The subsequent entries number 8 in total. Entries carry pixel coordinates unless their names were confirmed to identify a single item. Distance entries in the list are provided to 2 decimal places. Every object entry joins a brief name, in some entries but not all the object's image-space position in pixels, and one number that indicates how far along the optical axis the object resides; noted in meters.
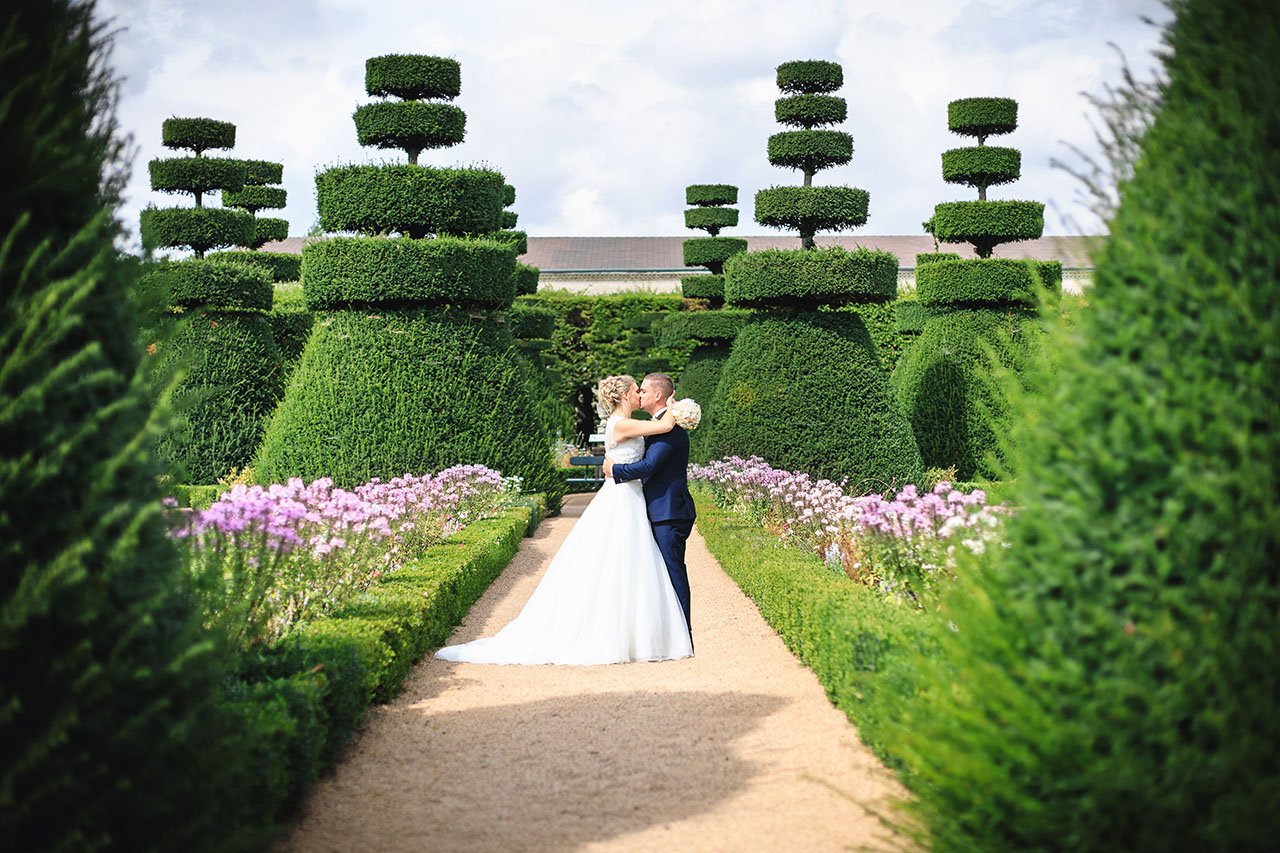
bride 6.43
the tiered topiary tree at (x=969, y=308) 14.15
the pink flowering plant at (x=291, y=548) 4.39
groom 6.57
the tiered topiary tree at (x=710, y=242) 22.50
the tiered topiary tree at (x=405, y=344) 10.98
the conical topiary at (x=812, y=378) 11.60
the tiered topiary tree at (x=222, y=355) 13.21
